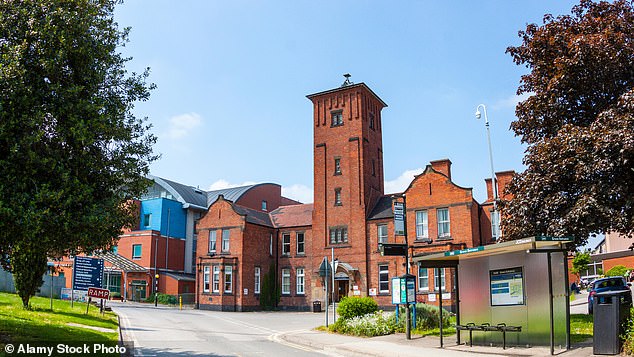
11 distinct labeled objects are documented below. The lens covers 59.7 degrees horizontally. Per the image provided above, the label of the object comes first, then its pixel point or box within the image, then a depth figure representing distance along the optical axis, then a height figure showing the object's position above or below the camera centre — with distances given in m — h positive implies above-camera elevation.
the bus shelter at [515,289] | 13.66 -0.50
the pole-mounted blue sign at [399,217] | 20.97 +2.03
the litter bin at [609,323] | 12.29 -1.18
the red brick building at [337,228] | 39.47 +3.36
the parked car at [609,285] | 23.17 -0.61
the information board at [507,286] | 15.09 -0.44
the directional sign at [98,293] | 23.98 -0.96
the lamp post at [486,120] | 31.27 +8.41
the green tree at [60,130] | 10.55 +2.89
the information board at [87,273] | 24.88 -0.10
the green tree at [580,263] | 54.56 +0.73
